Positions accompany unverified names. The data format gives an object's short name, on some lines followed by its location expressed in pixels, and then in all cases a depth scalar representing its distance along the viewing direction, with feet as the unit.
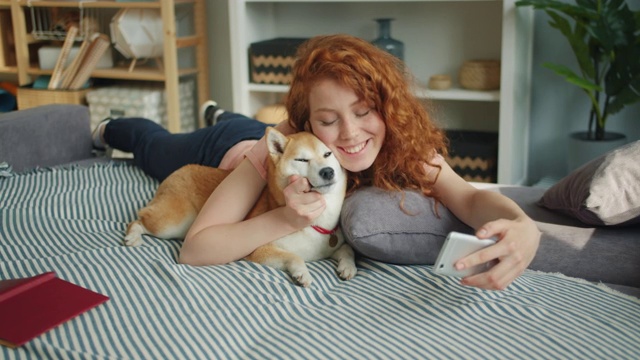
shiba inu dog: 3.89
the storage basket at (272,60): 10.21
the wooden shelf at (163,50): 10.42
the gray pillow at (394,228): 3.99
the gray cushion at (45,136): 6.65
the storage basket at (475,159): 9.23
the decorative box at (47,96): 11.00
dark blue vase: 9.62
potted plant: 7.81
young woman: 3.99
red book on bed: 3.20
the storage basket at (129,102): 10.78
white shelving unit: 9.31
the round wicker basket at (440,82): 9.56
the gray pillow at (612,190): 4.00
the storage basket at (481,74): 9.26
